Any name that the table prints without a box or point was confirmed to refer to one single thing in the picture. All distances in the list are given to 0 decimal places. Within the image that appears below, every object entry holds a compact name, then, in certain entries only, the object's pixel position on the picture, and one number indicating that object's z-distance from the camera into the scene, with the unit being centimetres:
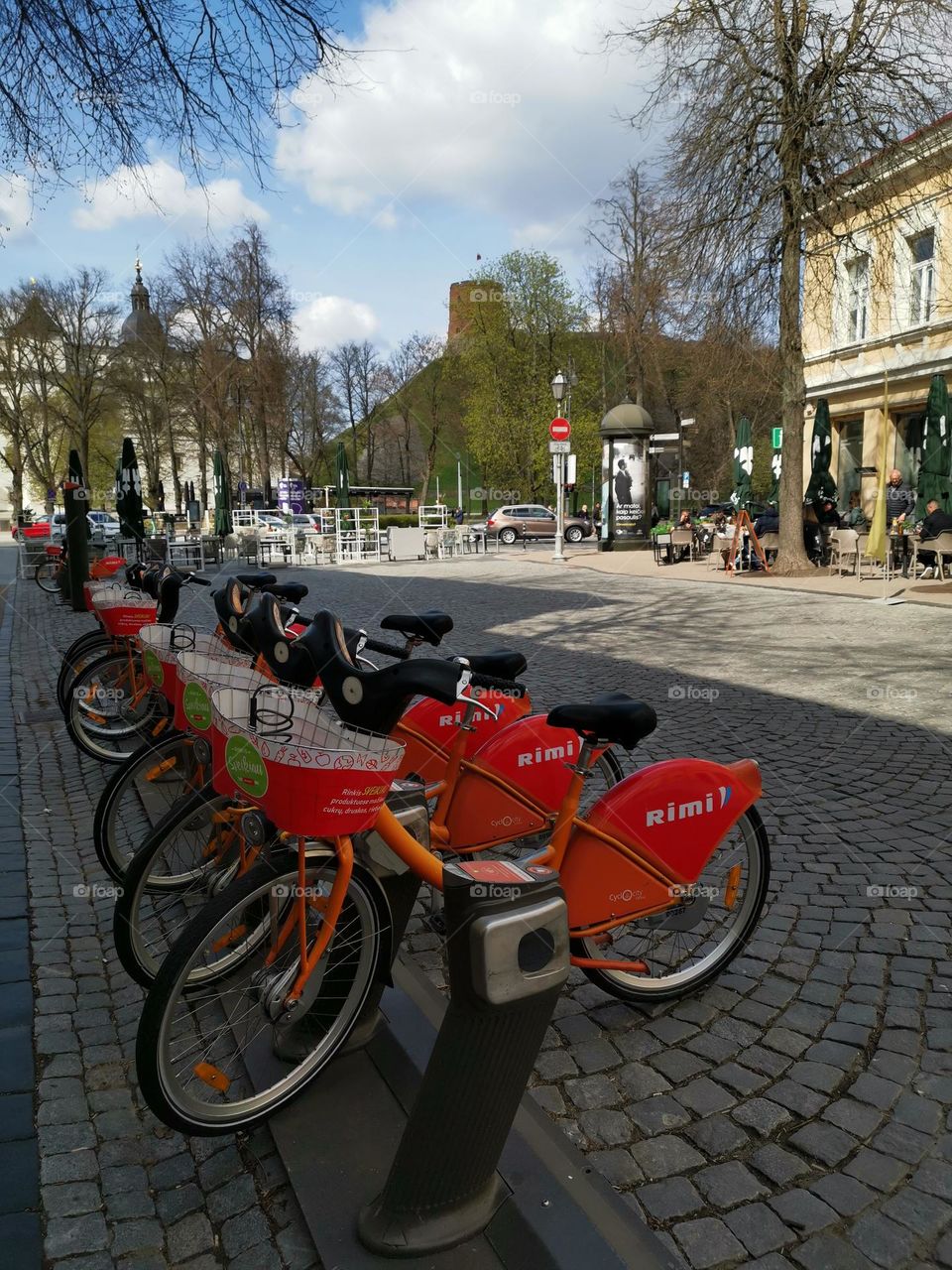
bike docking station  189
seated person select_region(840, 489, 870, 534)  2295
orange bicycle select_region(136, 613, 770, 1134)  228
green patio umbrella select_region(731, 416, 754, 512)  2259
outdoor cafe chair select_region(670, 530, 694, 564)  2283
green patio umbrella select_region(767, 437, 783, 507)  2592
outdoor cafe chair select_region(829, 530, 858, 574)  1734
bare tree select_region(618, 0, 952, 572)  1597
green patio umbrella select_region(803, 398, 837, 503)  2128
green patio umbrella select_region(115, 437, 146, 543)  1756
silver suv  3973
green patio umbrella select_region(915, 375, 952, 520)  1609
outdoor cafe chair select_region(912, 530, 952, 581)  1482
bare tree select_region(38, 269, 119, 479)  4738
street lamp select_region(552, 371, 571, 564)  2584
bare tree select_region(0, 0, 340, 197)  551
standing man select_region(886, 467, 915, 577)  1862
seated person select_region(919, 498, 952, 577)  1491
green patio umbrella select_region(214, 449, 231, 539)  2720
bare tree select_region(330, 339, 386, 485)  6594
